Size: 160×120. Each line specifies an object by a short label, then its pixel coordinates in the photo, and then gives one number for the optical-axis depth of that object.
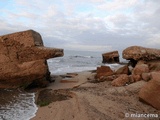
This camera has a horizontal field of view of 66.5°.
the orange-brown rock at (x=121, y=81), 5.46
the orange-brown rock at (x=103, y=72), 7.11
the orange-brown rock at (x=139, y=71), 5.51
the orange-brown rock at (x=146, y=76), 5.14
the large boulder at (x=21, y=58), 5.96
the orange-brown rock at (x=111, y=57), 19.69
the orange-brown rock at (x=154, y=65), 6.47
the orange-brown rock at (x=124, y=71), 6.90
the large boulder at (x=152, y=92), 3.64
